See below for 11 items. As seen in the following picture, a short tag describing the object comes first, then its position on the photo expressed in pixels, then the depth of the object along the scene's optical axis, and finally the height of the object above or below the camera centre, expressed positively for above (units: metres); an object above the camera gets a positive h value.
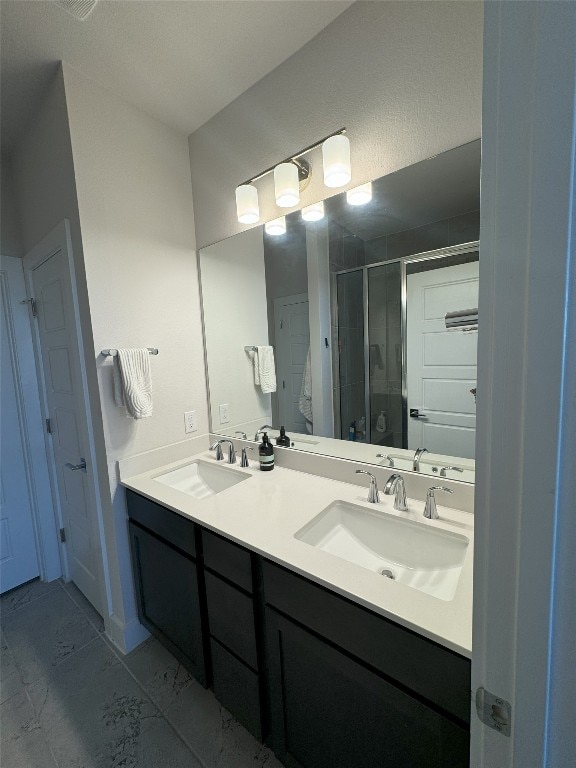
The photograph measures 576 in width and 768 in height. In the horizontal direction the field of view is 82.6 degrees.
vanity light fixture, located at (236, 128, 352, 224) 1.22 +0.72
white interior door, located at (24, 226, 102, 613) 1.58 -0.21
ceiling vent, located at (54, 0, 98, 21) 1.11 +1.21
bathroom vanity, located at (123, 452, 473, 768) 0.73 -0.76
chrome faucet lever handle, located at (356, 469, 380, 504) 1.22 -0.54
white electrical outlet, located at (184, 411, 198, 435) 1.86 -0.38
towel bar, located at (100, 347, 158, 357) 1.48 +0.03
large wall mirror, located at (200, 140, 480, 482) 1.14 +0.13
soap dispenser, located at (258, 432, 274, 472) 1.61 -0.51
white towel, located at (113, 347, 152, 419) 1.49 -0.11
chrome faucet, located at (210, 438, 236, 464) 1.75 -0.52
